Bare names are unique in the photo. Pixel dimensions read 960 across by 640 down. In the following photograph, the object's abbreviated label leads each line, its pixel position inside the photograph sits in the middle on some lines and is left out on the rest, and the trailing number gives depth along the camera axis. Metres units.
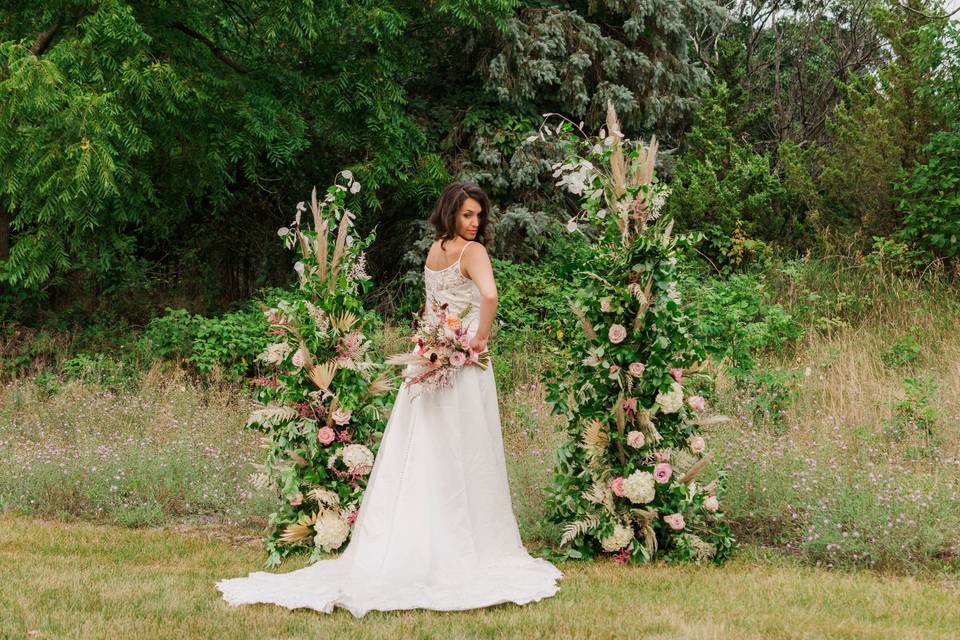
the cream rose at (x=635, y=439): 5.23
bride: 4.61
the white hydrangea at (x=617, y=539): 5.30
